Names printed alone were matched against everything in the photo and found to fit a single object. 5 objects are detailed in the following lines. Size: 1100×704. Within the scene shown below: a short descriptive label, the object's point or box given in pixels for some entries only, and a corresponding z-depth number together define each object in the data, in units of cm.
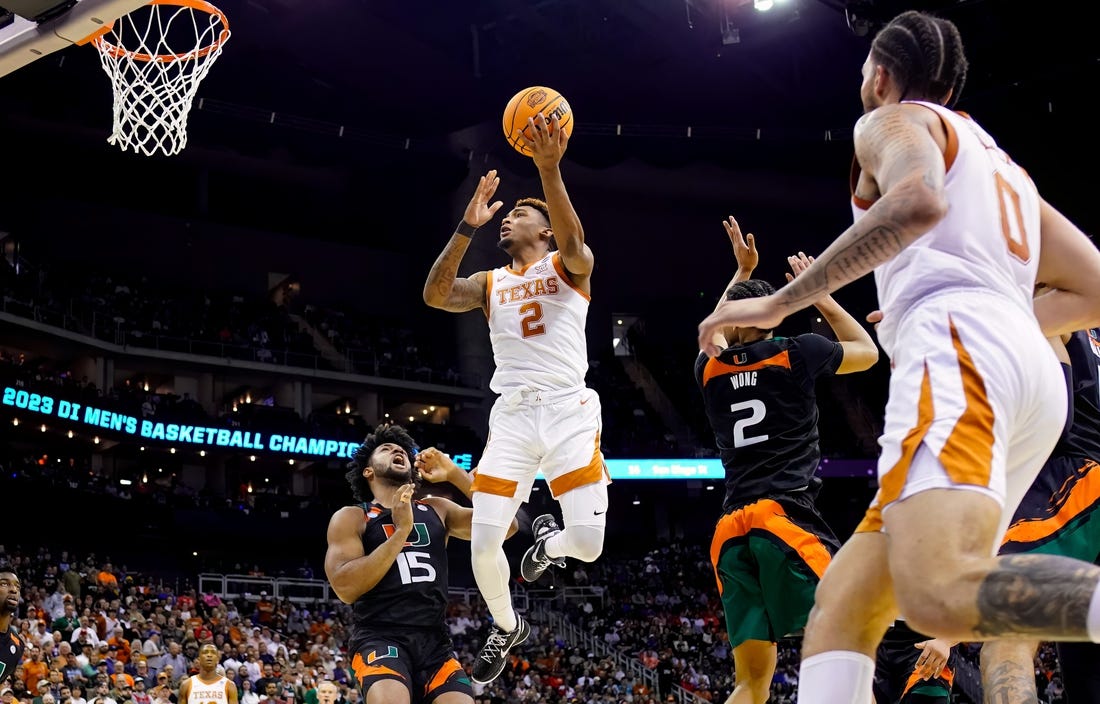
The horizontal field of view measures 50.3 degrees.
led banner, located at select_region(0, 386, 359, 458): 2805
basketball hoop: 970
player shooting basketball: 699
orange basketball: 679
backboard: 666
